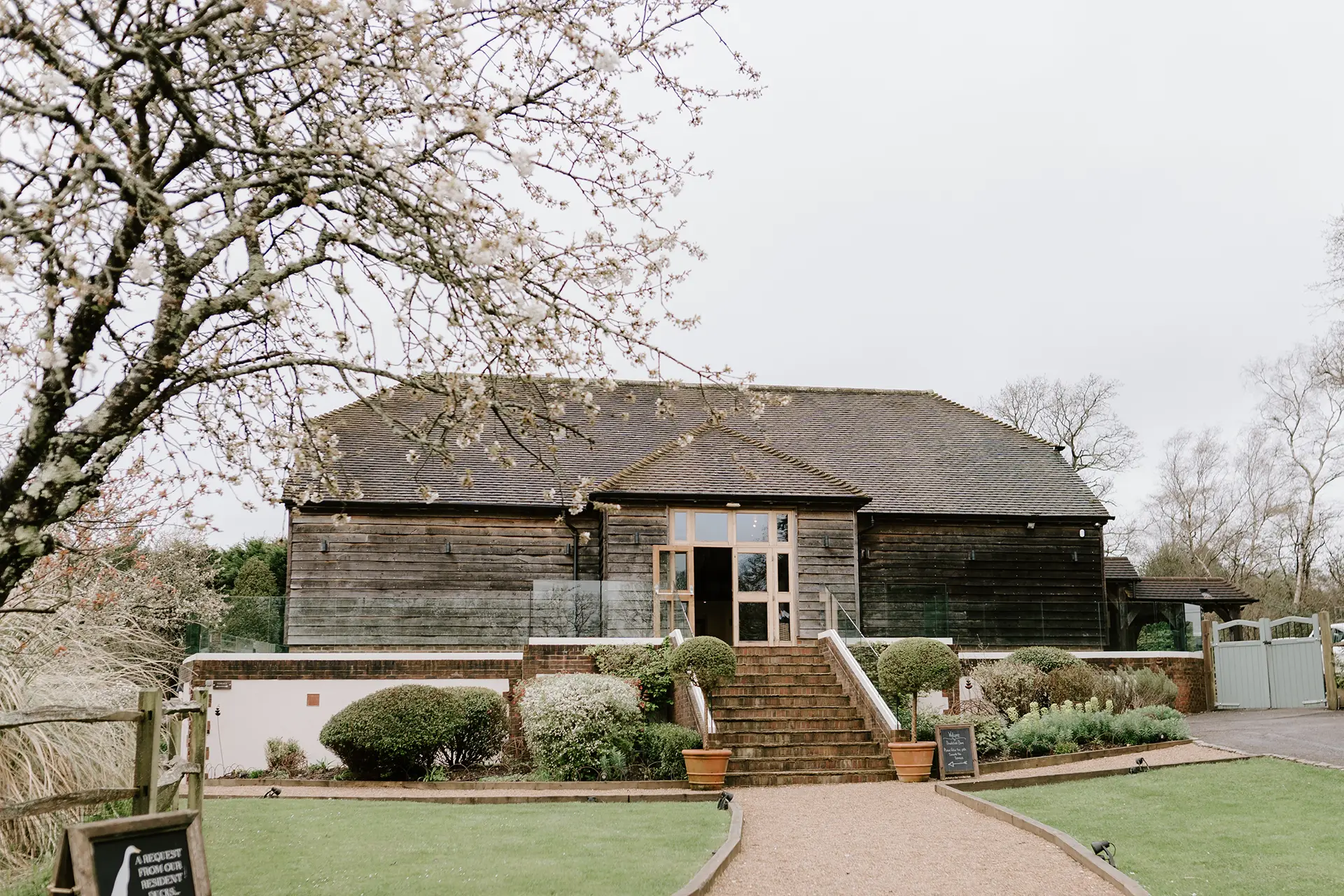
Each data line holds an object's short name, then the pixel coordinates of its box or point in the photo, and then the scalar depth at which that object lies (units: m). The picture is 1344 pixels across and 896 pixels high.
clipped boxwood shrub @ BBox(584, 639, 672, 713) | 17.16
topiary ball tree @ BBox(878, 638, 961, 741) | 14.83
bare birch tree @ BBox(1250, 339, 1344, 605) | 40.08
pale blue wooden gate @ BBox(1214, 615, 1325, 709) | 20.73
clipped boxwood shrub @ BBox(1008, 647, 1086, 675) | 19.58
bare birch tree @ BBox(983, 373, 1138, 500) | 40.94
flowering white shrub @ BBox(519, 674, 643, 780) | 14.72
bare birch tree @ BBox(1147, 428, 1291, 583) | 43.09
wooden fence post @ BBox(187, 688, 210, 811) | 8.29
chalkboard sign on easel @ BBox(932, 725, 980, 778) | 13.96
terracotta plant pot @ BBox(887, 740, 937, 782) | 14.56
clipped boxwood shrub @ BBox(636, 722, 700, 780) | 14.62
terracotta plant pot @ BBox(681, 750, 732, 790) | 13.84
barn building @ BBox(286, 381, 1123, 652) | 19.69
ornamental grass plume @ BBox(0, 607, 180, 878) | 7.87
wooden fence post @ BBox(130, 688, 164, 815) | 6.41
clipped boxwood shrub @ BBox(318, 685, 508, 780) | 14.93
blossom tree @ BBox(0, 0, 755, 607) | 5.15
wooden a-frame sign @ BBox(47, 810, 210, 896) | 5.06
